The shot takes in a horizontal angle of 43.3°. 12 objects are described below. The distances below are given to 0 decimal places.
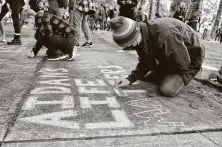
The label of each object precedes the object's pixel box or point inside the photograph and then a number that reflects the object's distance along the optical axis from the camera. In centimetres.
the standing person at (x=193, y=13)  773
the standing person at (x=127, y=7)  629
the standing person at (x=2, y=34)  675
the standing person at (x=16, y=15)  601
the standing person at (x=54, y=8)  454
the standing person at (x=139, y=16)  853
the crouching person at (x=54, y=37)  429
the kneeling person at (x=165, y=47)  259
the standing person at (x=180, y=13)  946
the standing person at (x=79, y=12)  617
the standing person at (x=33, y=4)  937
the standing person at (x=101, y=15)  1704
